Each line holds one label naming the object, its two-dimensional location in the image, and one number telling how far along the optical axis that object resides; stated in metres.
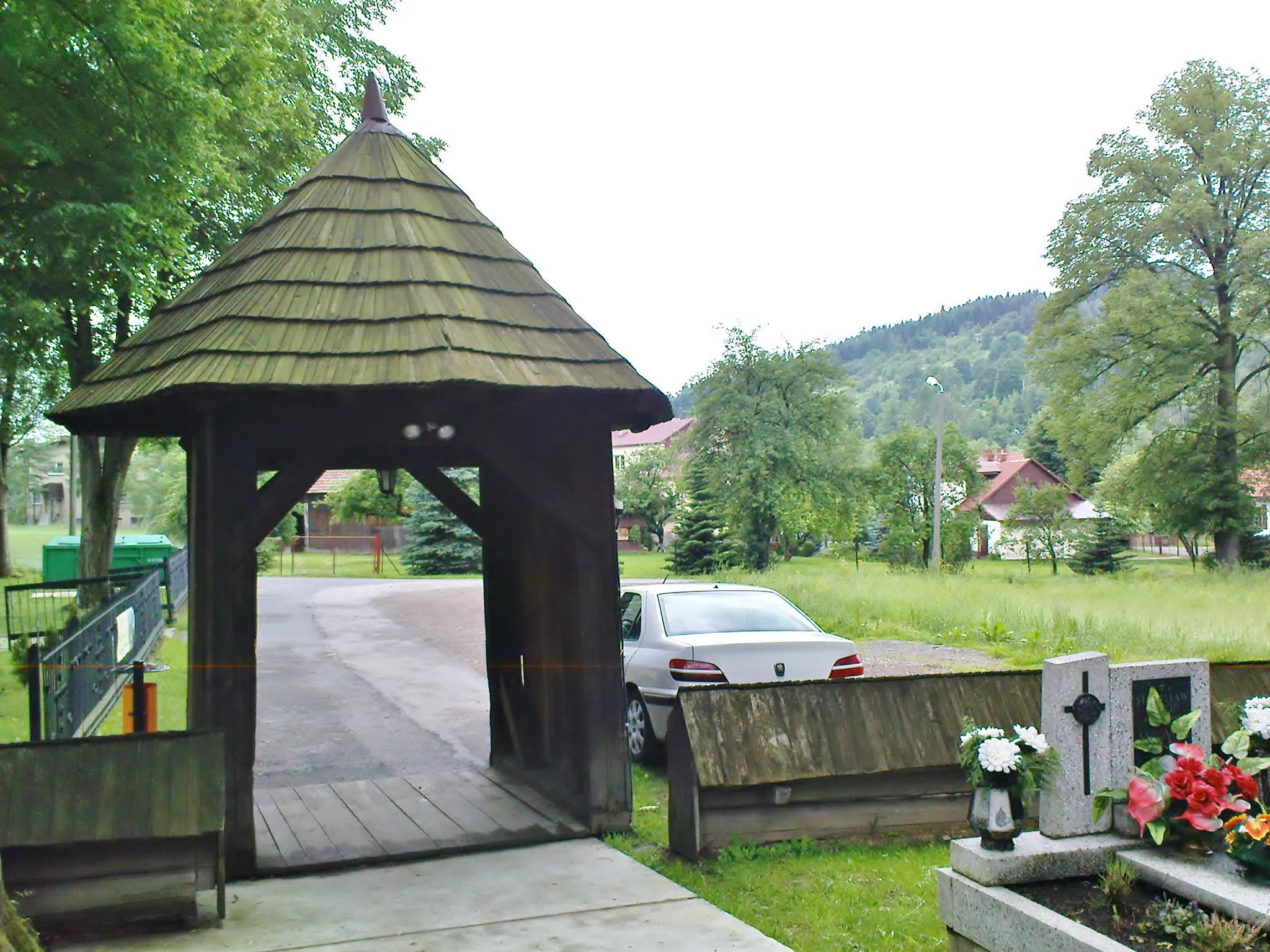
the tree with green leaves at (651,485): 66.88
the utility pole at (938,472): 34.94
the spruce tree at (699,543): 42.94
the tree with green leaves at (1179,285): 38.38
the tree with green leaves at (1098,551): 47.53
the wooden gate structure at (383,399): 7.01
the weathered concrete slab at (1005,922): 4.95
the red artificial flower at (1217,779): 5.77
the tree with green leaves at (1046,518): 49.97
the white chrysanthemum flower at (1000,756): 5.68
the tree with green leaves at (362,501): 52.88
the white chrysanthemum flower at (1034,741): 5.85
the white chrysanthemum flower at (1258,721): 6.28
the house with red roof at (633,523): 62.71
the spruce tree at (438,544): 46.41
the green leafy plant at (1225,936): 4.83
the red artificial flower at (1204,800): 5.67
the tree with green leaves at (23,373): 13.02
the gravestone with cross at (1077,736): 5.95
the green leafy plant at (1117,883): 5.56
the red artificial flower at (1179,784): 5.79
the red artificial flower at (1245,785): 5.86
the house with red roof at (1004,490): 78.69
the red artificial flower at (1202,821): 5.63
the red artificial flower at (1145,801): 5.78
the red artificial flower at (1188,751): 6.02
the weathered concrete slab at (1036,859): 5.61
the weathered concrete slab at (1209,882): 5.11
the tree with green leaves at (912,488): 51.56
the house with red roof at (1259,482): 41.53
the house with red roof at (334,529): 58.56
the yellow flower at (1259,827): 5.37
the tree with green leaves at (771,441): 47.31
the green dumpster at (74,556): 27.58
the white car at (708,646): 9.98
